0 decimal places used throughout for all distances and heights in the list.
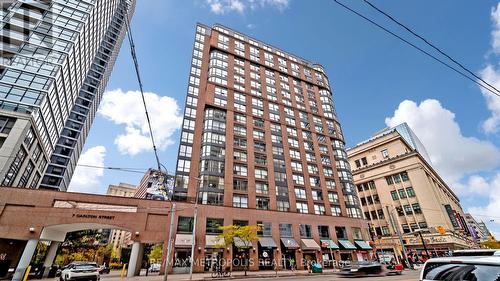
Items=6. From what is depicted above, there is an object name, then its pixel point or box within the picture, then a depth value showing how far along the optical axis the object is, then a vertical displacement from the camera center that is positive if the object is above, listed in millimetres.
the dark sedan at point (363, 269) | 18703 -754
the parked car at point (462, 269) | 4082 -210
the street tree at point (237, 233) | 28039 +2991
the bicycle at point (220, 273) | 24228 -1135
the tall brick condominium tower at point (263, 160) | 36812 +17519
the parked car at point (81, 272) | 14883 -448
